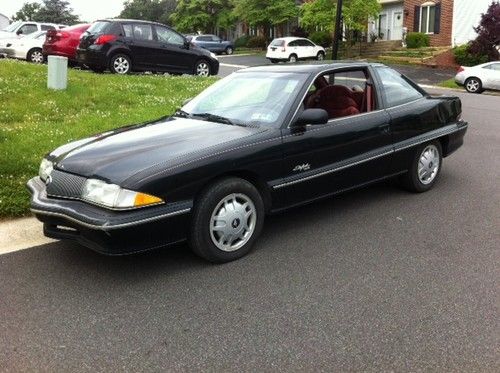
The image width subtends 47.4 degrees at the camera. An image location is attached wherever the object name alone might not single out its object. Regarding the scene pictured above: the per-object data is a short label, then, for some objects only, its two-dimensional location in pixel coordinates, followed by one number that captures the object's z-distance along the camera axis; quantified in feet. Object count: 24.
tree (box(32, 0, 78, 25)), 264.52
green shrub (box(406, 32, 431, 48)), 110.01
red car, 52.08
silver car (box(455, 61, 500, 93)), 68.69
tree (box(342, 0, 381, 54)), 110.22
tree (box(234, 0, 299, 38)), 142.20
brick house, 103.81
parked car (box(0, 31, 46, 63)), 60.90
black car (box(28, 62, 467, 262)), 12.87
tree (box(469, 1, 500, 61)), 91.91
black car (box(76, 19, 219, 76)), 46.01
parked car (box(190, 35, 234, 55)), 141.28
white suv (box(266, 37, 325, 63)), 108.99
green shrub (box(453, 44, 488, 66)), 94.75
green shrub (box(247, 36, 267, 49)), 161.37
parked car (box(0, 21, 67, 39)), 66.13
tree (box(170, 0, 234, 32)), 171.75
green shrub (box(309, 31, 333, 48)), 130.52
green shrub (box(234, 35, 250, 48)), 170.30
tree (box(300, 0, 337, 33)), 110.22
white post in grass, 32.65
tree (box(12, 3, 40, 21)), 306.96
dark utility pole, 48.37
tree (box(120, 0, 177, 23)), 282.97
